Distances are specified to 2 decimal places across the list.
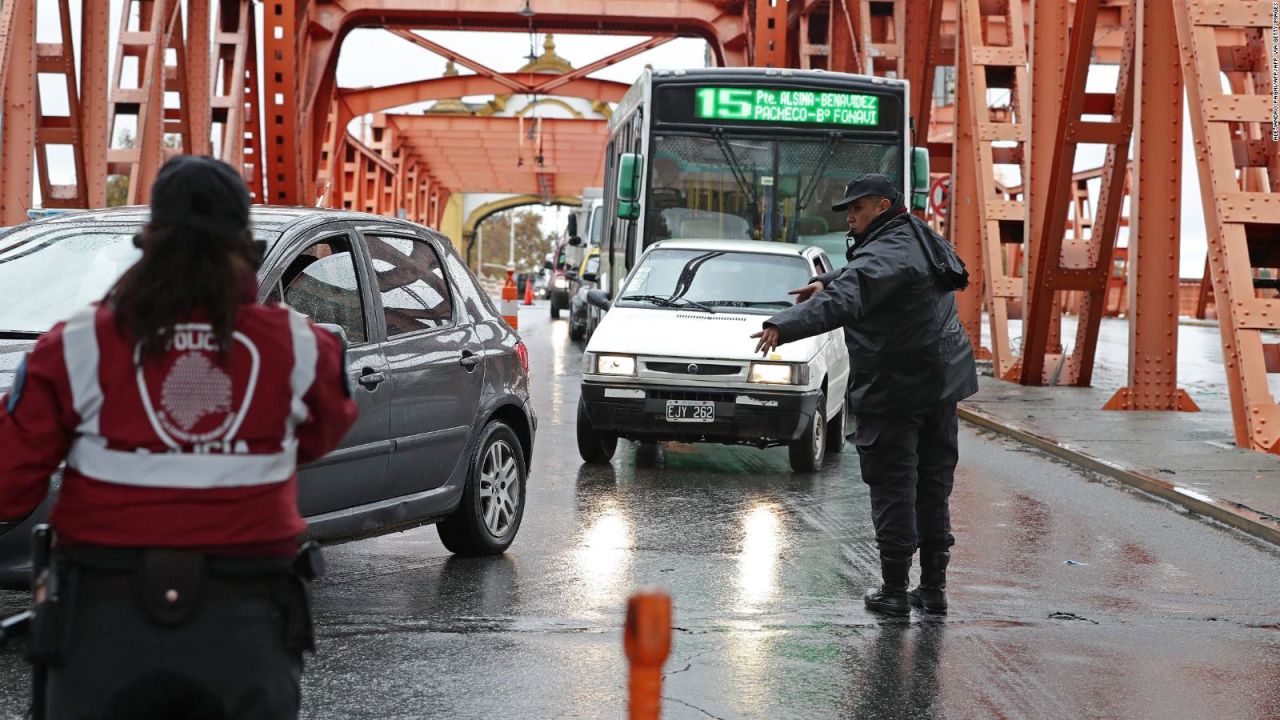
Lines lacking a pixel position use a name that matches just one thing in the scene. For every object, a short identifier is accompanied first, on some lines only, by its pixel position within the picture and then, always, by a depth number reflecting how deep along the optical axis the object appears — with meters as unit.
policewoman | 2.88
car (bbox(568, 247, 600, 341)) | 28.12
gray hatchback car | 6.54
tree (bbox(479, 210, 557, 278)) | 133.38
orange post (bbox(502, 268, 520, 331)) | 30.09
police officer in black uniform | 6.54
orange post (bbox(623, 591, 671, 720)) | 2.84
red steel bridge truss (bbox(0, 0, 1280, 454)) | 13.31
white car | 11.05
